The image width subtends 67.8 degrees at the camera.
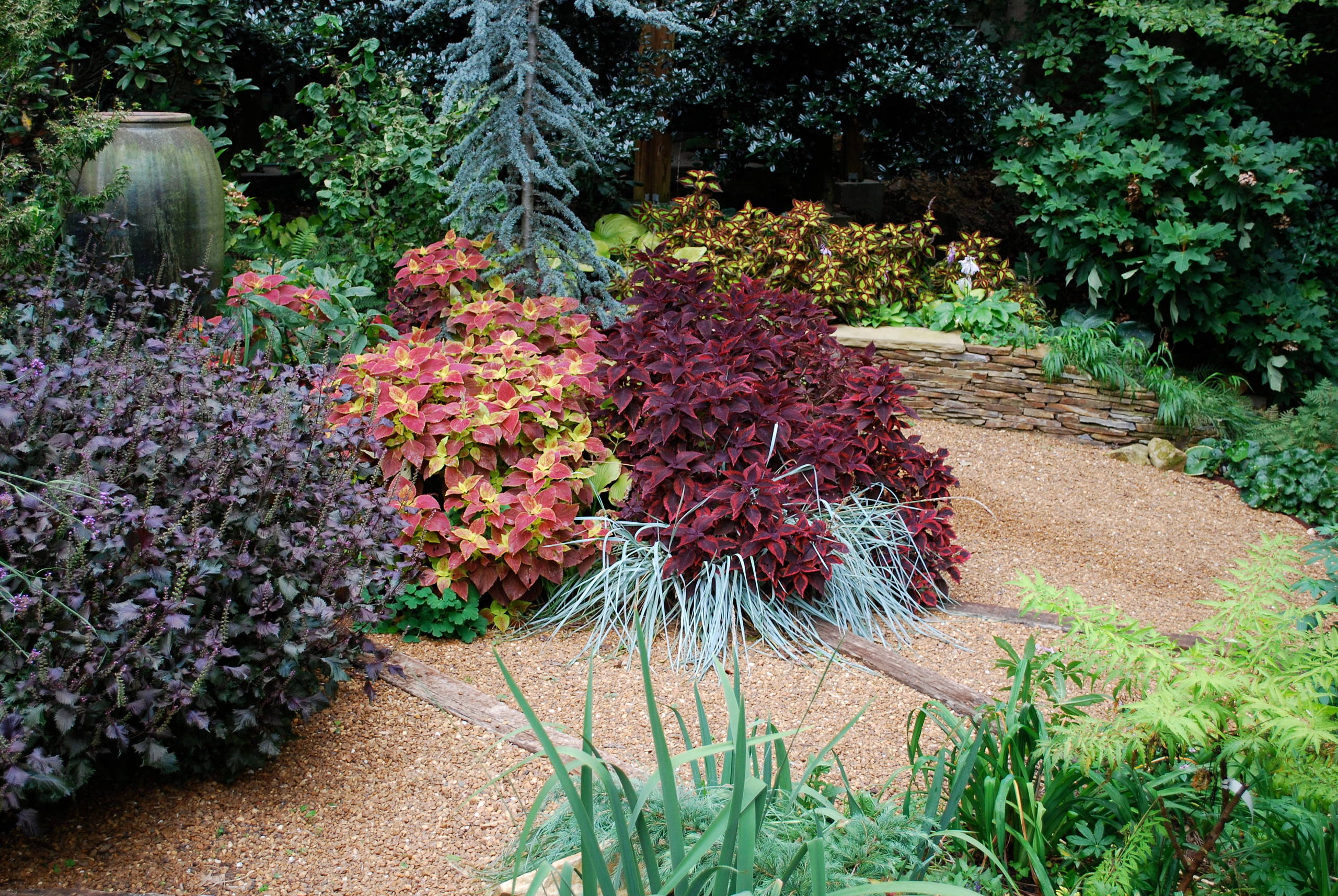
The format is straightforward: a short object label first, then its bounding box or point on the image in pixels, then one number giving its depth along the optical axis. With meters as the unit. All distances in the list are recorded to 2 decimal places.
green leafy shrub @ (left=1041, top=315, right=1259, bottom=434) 5.81
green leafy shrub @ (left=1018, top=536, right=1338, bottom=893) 1.68
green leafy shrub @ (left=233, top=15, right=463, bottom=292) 4.96
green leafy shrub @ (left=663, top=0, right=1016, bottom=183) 6.15
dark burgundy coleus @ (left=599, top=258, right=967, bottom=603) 3.20
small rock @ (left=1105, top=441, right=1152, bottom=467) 5.79
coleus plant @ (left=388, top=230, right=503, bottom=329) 3.96
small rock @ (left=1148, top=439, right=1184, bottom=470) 5.76
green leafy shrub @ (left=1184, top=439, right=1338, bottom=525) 5.16
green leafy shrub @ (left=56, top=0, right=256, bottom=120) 5.45
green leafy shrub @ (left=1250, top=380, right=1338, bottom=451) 5.39
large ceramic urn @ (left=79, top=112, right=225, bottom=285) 4.33
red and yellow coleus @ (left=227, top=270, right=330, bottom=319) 3.82
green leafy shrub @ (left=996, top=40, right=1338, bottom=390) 6.04
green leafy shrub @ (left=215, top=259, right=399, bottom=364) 3.74
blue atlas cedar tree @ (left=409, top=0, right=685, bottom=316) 4.12
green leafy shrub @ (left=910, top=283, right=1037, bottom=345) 5.96
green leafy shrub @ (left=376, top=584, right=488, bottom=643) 3.02
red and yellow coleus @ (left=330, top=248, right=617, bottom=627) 3.09
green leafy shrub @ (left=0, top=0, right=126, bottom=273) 3.52
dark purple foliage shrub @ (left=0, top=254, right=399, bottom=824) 1.79
